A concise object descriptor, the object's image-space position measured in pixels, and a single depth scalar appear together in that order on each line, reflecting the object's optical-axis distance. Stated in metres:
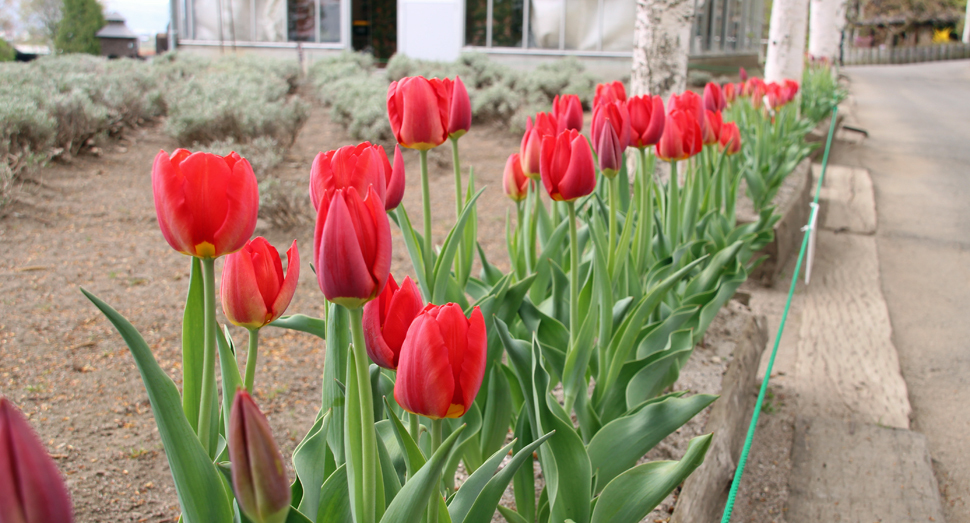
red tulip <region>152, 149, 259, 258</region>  0.73
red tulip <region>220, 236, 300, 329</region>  0.88
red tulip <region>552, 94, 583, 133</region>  1.84
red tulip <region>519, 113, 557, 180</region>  1.63
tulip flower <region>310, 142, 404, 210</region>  0.89
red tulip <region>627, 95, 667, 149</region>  1.84
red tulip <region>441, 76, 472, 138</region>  1.48
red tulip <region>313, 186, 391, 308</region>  0.67
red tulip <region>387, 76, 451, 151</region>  1.38
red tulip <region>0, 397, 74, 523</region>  0.40
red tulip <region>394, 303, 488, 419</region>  0.74
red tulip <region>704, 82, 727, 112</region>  2.71
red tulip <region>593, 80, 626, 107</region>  1.96
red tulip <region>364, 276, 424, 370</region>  0.80
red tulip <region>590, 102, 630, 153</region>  1.68
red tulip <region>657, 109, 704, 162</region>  2.10
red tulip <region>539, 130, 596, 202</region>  1.35
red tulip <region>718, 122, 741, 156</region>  3.03
